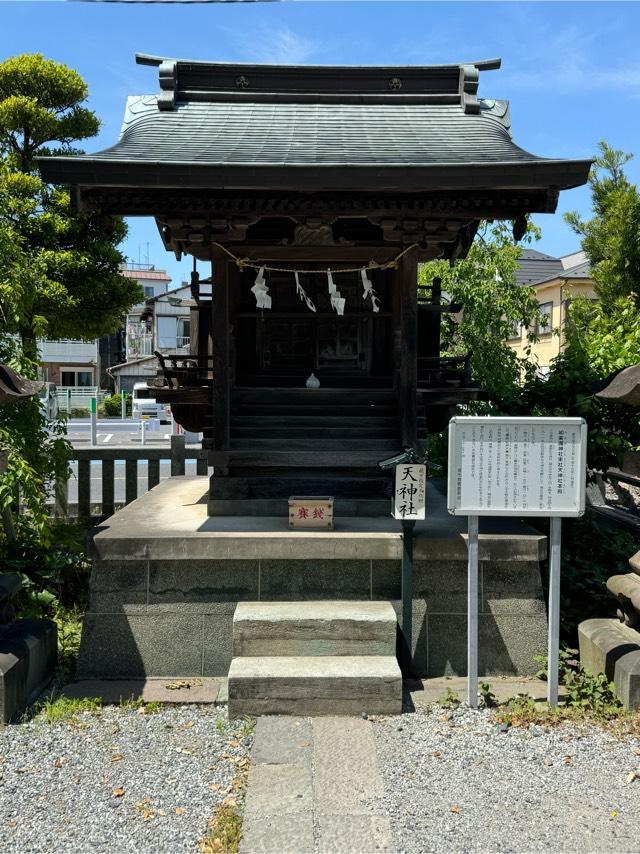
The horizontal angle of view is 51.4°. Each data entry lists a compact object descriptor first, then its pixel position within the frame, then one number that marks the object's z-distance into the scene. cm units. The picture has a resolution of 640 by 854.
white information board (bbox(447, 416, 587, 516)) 495
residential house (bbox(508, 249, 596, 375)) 2590
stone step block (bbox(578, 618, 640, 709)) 480
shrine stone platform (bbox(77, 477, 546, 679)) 564
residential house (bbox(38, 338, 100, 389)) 4816
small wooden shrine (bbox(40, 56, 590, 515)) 578
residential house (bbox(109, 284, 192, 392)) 4819
